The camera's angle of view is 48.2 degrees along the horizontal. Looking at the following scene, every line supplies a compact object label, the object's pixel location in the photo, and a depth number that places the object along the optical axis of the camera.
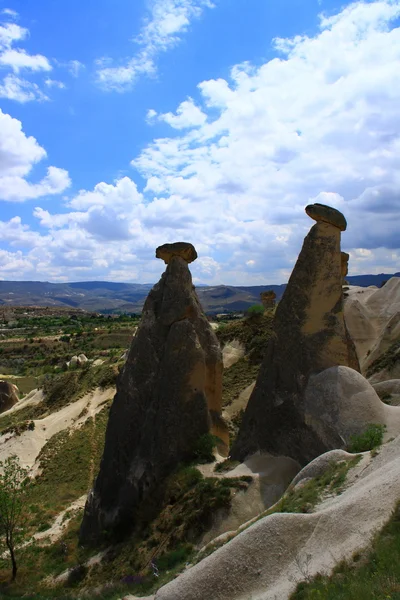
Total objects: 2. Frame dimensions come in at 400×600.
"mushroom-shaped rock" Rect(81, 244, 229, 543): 15.41
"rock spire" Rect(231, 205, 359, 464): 14.98
